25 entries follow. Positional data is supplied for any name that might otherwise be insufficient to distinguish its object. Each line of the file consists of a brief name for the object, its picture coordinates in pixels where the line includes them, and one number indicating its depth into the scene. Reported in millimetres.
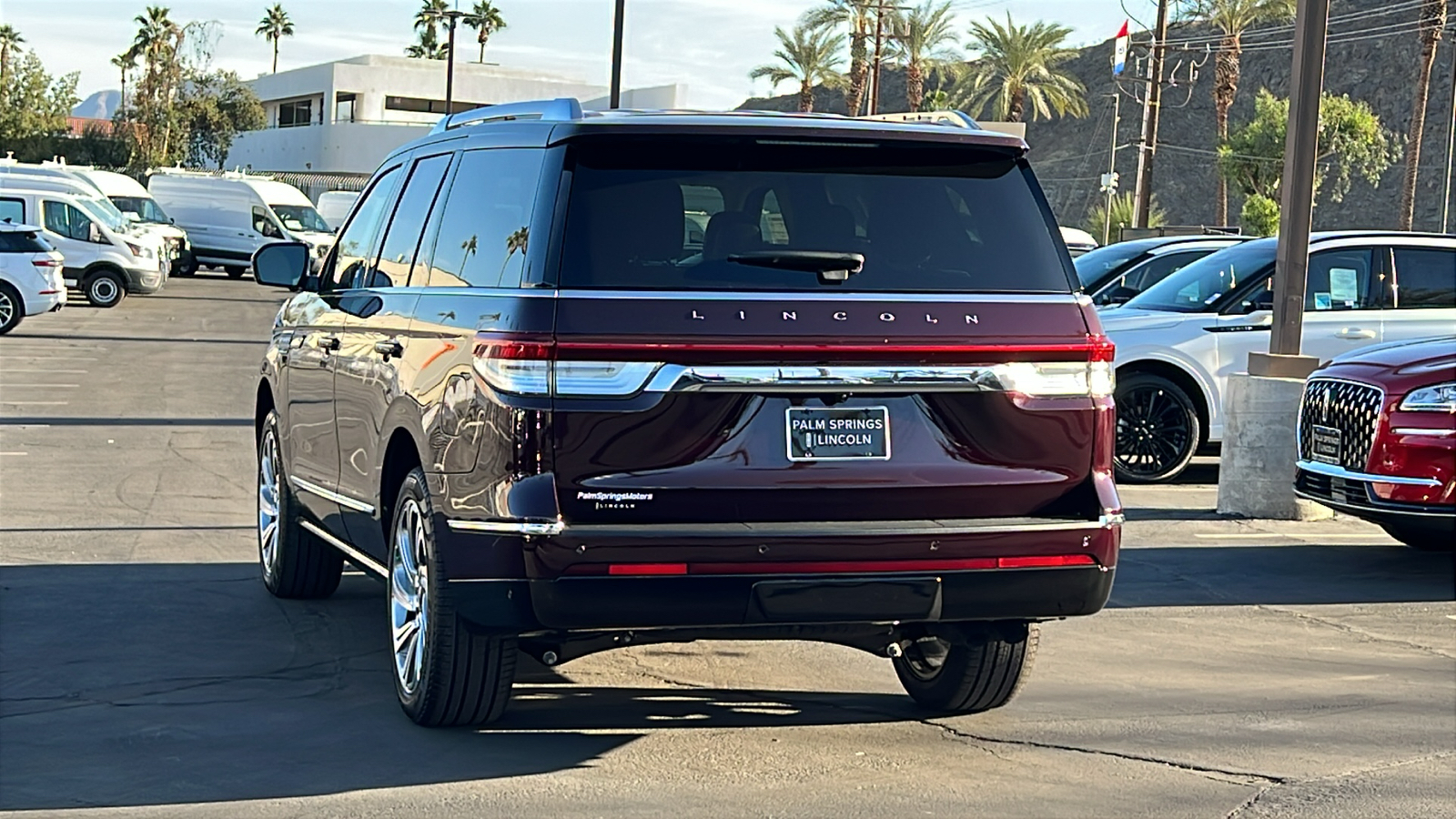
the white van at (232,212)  44812
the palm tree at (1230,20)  55344
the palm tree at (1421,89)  45556
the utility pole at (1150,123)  45312
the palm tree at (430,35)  95312
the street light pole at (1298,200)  11836
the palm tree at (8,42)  90312
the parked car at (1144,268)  17038
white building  86375
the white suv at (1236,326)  13406
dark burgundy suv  5207
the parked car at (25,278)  26255
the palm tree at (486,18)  105312
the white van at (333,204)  54594
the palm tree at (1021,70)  64812
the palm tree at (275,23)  124688
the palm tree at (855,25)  60594
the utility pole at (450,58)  69500
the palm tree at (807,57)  65438
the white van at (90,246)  33438
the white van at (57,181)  36500
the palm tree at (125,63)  94438
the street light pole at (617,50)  35222
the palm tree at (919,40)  63188
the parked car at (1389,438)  9203
